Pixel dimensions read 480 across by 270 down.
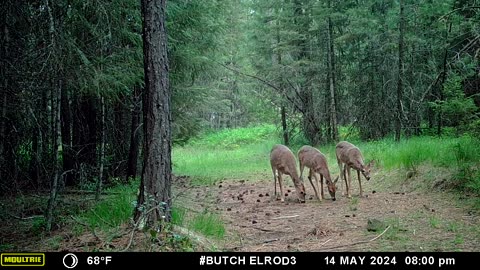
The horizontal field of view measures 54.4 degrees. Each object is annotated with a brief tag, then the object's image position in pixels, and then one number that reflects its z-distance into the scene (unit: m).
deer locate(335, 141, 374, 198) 11.26
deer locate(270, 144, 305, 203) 11.36
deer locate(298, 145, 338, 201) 11.24
